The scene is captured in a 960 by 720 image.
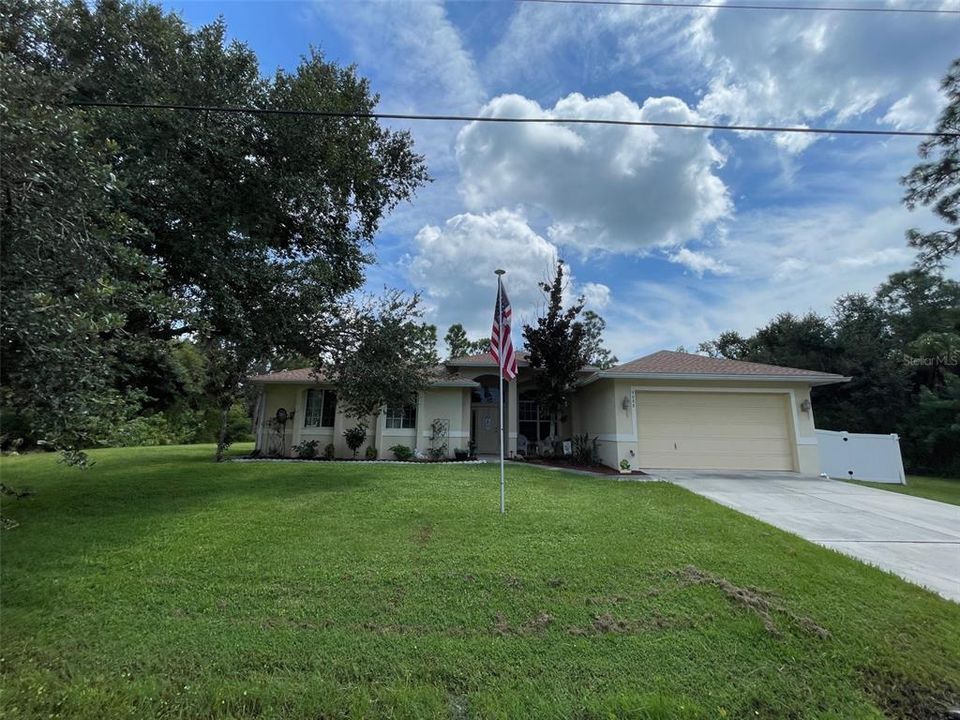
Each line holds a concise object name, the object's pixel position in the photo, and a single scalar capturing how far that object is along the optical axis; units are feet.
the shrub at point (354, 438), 50.03
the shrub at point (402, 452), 48.85
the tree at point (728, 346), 97.55
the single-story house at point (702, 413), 42.91
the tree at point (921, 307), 77.10
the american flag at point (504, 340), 24.85
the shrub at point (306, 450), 49.39
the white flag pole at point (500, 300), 25.94
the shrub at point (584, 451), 46.91
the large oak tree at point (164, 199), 13.69
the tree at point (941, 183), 46.80
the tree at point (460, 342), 120.26
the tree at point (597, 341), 82.07
